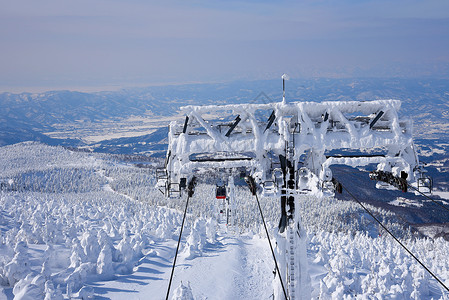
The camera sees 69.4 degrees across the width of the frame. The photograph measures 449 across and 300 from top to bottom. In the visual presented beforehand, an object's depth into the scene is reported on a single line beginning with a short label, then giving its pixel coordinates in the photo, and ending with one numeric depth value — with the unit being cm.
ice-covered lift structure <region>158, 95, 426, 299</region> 1041
